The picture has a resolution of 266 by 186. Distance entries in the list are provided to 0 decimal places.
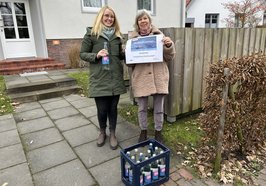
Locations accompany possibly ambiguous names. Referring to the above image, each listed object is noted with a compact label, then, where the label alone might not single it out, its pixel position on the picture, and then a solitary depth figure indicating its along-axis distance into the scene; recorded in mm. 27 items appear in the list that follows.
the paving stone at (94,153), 2562
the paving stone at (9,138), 3043
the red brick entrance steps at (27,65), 6996
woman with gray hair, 2511
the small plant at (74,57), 8095
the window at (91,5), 8623
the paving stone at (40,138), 2990
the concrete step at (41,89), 4790
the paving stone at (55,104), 4438
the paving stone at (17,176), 2232
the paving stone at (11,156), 2576
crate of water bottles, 1981
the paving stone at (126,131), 3132
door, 7602
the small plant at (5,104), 4184
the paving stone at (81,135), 3047
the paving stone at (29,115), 3887
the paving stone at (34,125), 3447
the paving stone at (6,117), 3885
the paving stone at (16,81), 5120
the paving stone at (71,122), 3518
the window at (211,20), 21859
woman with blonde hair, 2527
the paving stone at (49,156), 2512
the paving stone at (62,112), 3973
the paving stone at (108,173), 2203
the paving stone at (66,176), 2215
